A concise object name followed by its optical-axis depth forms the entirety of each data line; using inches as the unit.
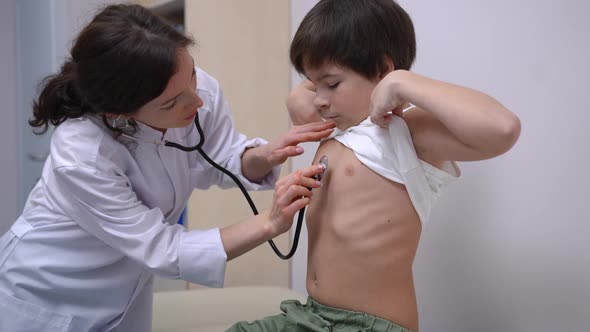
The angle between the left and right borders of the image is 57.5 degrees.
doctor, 40.3
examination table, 65.4
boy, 38.6
